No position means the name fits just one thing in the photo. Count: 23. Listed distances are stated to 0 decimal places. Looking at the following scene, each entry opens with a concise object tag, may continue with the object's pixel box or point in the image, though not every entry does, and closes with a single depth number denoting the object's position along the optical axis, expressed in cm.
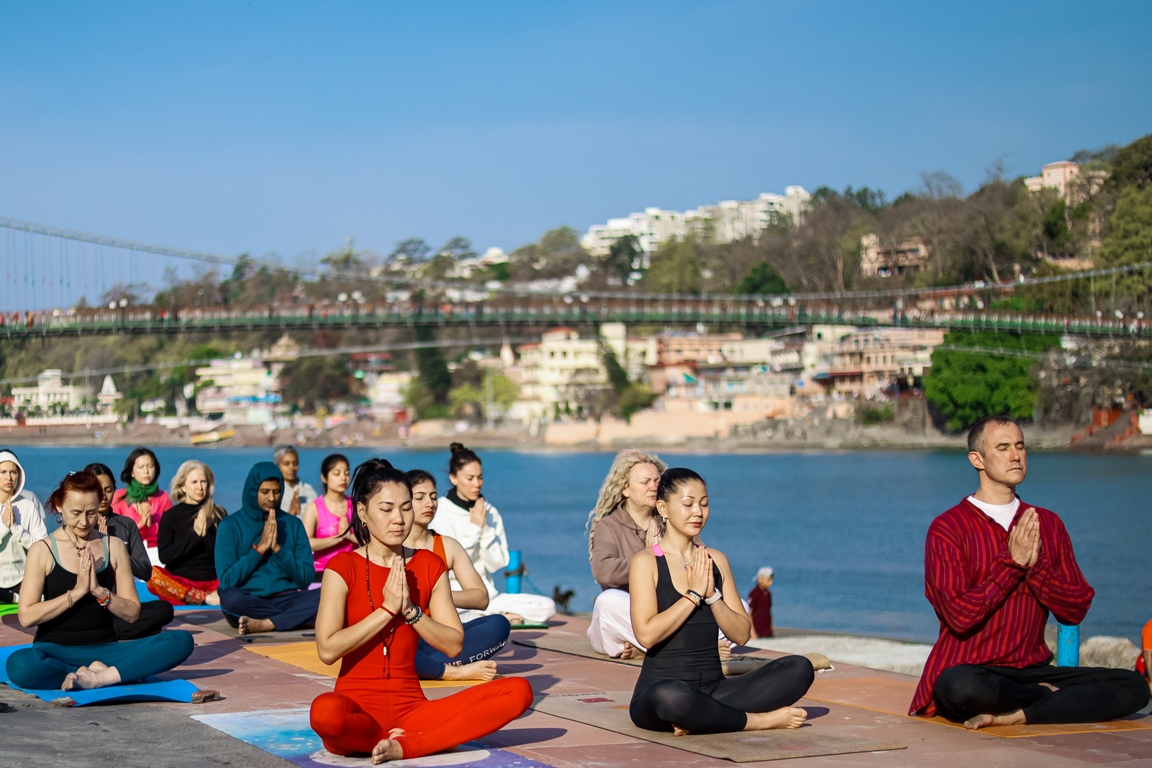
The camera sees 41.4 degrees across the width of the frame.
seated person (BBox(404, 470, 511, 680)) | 524
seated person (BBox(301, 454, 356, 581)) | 796
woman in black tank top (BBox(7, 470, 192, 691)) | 502
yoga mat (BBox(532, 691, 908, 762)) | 423
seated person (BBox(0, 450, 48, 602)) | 727
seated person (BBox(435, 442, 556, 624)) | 716
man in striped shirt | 466
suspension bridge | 4159
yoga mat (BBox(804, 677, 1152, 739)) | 464
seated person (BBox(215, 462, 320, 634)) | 692
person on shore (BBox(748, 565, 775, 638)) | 1266
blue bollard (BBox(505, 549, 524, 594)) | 889
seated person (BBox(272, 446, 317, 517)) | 864
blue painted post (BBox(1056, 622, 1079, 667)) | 554
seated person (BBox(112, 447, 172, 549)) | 866
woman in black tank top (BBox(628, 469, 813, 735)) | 435
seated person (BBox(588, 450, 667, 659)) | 625
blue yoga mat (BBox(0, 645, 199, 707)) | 491
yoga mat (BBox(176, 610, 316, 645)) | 675
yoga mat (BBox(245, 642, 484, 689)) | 545
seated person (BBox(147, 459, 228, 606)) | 778
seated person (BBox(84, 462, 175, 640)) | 565
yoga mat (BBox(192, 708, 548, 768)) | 404
